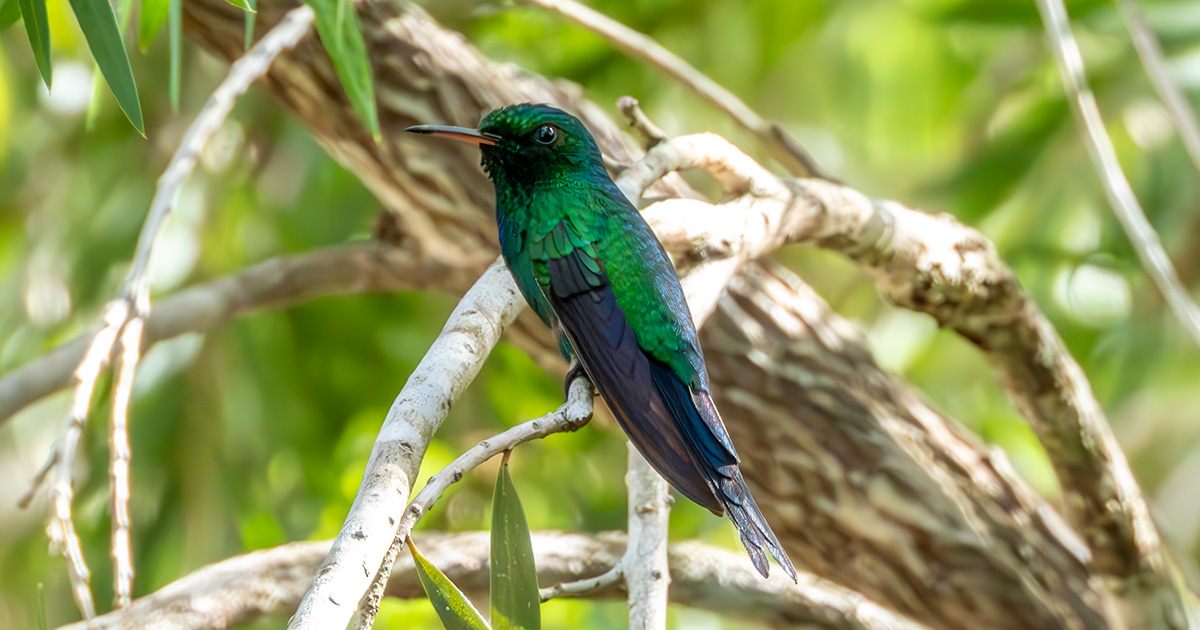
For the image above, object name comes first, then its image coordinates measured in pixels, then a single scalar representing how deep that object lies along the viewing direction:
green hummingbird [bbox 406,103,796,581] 4.66
